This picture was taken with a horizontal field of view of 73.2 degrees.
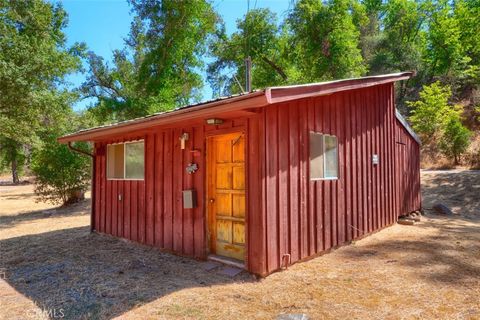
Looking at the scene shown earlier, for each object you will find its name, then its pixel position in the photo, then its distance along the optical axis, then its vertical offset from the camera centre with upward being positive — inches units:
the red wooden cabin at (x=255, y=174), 175.9 -0.1
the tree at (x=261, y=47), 715.4 +289.1
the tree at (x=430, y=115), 795.4 +140.7
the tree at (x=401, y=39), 1005.2 +449.6
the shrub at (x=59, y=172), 480.4 +6.7
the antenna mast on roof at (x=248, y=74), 282.9 +88.3
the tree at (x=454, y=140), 643.5 +63.5
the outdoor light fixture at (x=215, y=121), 193.4 +32.0
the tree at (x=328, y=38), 555.5 +238.6
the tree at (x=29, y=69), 460.4 +161.5
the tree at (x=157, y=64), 546.3 +199.5
